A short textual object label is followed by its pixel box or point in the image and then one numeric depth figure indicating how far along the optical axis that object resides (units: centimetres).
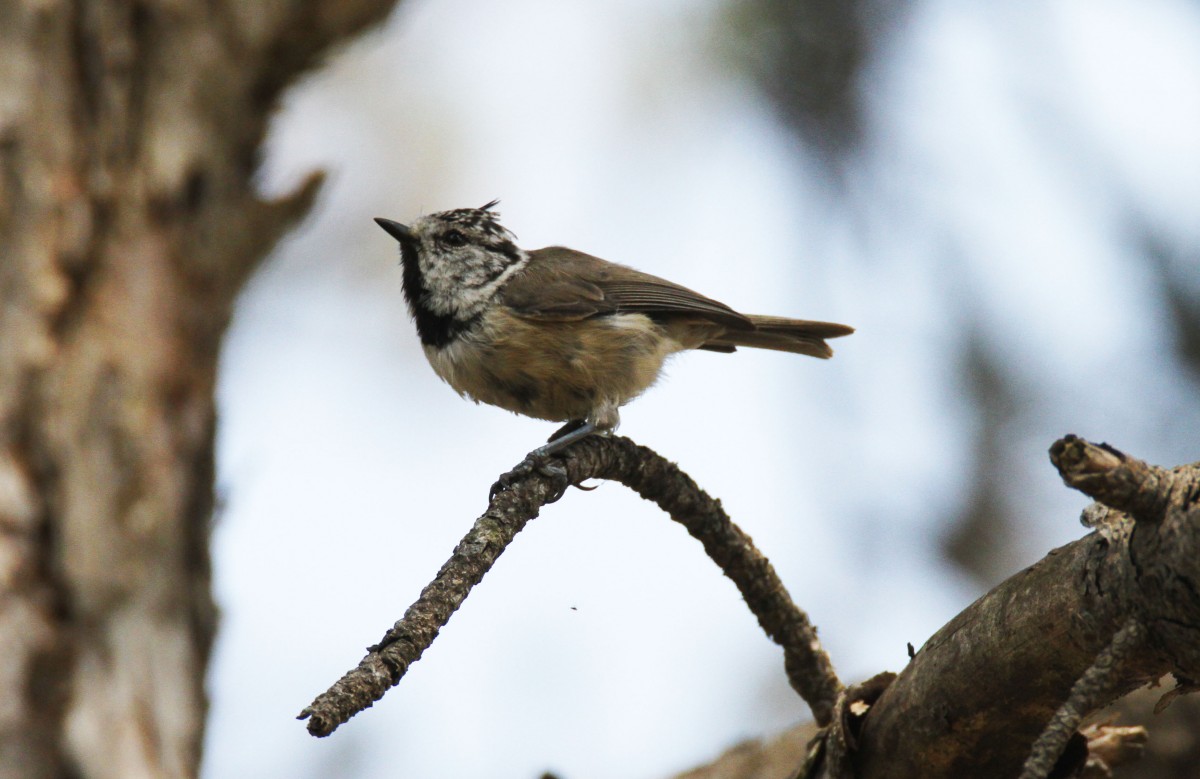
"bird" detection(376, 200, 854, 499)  859
